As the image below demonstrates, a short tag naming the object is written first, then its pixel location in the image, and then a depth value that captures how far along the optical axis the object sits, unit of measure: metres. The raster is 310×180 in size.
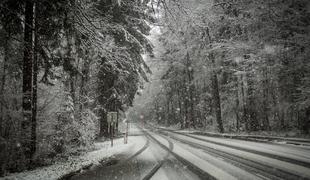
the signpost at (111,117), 18.43
